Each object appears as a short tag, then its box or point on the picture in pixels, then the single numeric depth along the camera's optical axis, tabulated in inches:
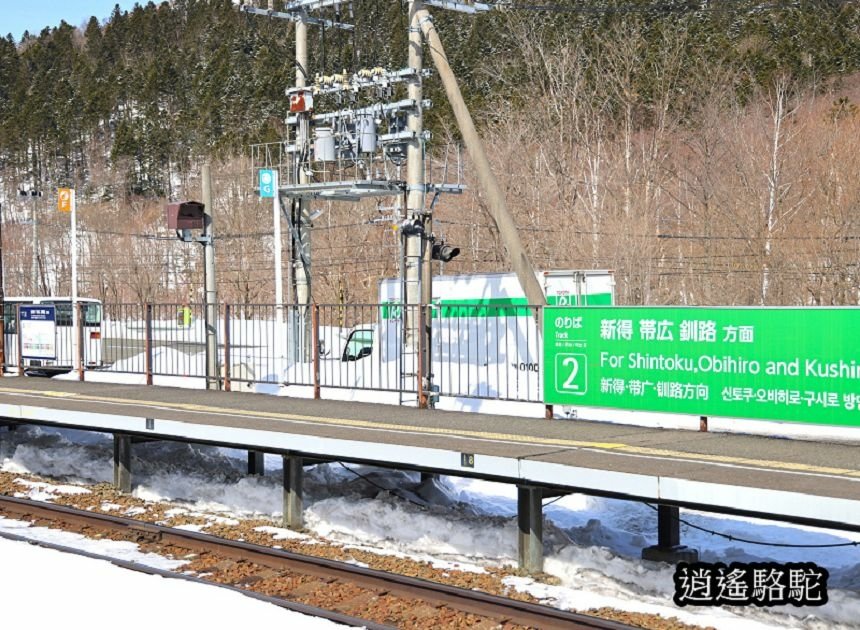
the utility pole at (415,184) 842.2
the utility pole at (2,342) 864.3
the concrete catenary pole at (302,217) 1168.2
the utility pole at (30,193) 1728.8
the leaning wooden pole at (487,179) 775.1
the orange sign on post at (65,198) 1470.2
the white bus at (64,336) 894.4
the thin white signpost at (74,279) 1076.8
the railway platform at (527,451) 332.8
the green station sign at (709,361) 411.0
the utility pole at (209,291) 782.1
